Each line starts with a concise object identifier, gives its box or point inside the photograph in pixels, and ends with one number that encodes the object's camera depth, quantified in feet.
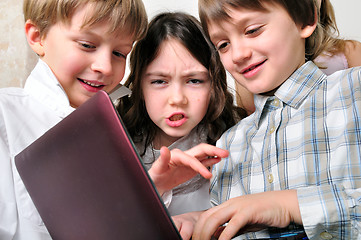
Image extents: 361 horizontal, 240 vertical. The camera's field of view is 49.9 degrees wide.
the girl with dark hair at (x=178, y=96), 3.20
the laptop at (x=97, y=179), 1.47
